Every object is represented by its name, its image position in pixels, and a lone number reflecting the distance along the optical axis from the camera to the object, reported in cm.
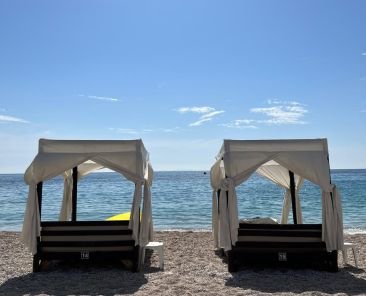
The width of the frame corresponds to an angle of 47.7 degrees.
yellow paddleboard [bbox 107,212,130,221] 991
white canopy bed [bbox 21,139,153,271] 676
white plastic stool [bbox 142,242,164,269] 711
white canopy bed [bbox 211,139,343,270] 663
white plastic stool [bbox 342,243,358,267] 682
